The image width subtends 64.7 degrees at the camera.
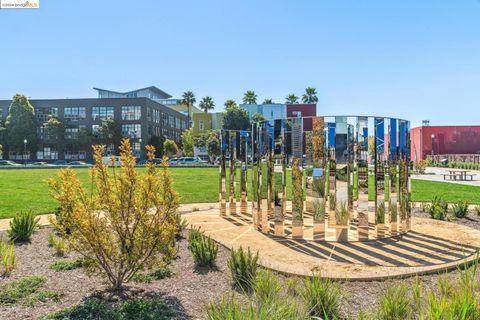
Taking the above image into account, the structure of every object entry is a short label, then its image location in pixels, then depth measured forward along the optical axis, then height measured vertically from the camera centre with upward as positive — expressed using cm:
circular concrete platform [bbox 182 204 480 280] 530 -168
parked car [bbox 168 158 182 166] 6112 -135
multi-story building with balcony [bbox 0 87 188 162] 7312 +675
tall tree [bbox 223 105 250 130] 6367 +582
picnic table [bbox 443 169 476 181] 2806 -218
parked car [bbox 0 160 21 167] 6347 -128
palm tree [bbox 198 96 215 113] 9212 +1219
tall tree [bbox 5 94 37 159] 7038 +563
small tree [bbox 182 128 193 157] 6950 +186
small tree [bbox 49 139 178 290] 425 -68
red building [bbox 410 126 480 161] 6581 +163
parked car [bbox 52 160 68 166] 6777 -132
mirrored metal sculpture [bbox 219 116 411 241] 679 -39
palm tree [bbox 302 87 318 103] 8838 +1298
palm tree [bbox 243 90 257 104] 8388 +1226
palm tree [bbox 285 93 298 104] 8731 +1225
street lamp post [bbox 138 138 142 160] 7213 +43
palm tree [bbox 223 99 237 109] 6754 +888
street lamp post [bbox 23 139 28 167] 6824 +117
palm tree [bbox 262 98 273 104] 8175 +1109
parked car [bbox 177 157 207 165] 6431 -136
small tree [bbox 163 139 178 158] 6781 +115
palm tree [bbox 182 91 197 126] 9175 +1340
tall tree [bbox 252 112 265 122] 6539 +624
